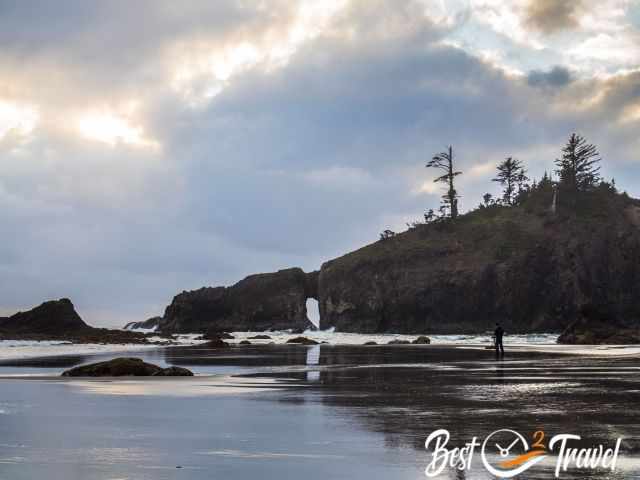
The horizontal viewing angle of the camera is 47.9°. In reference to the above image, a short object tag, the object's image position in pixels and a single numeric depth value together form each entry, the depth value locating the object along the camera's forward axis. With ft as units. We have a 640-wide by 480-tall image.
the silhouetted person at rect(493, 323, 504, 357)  123.71
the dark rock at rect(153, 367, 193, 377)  74.78
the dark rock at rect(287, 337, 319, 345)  202.55
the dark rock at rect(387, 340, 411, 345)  194.37
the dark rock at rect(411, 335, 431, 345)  197.57
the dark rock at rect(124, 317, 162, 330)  467.85
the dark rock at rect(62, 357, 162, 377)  75.31
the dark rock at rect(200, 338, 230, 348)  165.17
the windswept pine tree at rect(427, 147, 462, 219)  360.69
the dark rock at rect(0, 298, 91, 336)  228.22
